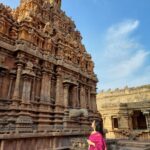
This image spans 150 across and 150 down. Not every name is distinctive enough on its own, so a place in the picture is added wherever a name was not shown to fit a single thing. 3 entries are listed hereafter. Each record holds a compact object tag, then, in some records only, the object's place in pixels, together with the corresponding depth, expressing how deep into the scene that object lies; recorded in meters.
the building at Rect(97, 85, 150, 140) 23.86
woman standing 4.67
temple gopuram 11.15
